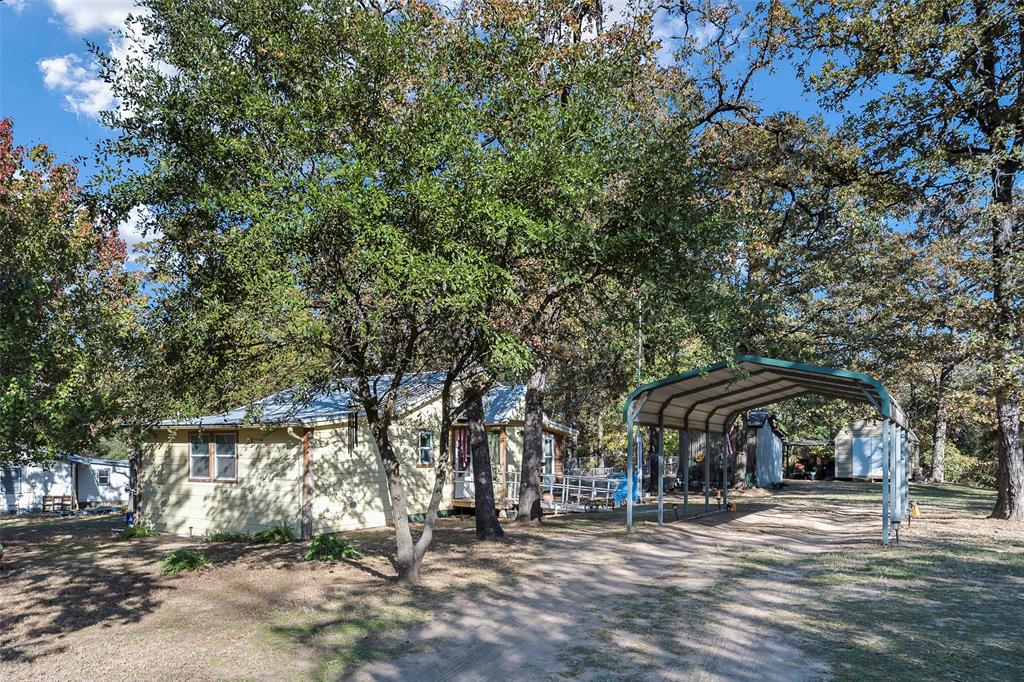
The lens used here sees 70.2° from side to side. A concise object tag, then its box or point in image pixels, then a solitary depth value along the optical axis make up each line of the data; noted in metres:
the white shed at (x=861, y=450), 40.44
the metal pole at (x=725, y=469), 19.53
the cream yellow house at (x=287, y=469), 15.91
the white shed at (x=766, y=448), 32.56
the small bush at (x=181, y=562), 10.84
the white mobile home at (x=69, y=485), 32.12
